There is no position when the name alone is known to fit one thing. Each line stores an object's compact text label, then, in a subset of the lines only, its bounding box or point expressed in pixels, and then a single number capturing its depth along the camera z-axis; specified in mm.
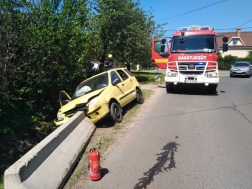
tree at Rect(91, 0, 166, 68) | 13930
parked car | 22595
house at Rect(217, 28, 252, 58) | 50000
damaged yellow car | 6719
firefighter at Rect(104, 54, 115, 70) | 10608
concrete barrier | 2977
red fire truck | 11047
